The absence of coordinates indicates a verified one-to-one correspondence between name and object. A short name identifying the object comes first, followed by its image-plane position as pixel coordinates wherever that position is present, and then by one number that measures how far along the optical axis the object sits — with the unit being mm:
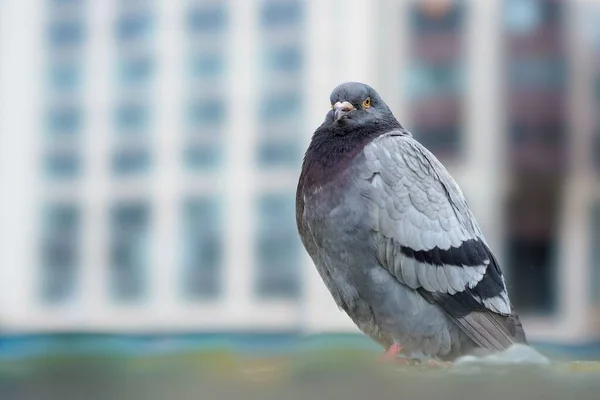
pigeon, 2074
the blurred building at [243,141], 10531
